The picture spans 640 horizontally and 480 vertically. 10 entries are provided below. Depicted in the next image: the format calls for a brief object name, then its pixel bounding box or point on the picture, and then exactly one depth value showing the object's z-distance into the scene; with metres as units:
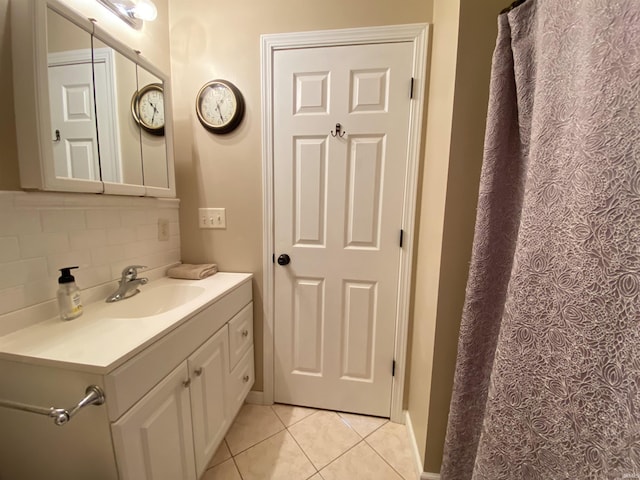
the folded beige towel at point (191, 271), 1.38
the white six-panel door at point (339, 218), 1.33
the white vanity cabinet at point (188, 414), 0.74
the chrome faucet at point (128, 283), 1.09
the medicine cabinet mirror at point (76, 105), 0.79
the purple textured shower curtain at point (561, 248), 0.47
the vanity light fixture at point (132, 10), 1.10
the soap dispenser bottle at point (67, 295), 0.87
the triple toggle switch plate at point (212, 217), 1.53
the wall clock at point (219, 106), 1.41
